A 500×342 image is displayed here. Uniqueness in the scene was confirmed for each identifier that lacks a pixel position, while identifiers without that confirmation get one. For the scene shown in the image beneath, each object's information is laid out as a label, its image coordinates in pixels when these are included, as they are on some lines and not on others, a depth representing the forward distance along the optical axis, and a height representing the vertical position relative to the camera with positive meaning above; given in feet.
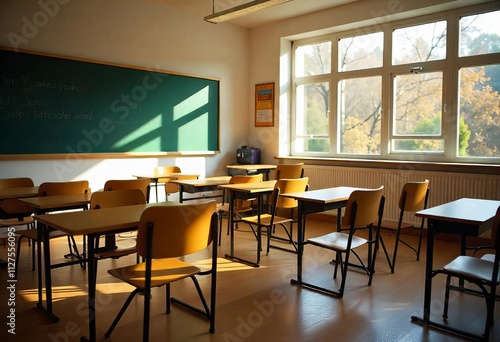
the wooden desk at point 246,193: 13.19 -1.43
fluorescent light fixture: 16.20 +5.72
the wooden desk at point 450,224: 8.26 -1.50
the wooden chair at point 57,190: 11.15 -1.20
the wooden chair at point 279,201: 13.06 -1.69
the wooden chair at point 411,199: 12.22 -1.45
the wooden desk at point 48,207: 8.87 -1.44
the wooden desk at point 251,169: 20.27 -0.98
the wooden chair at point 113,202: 9.25 -1.25
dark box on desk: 22.24 -0.31
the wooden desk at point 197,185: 14.56 -1.27
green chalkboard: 15.48 +1.74
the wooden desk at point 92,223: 7.07 -1.33
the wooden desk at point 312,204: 10.88 -1.46
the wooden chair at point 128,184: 13.05 -1.14
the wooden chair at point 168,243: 6.88 -1.63
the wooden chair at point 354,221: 10.14 -1.80
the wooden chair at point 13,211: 12.46 -1.90
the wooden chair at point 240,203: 14.49 -2.08
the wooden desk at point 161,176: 16.92 -1.10
